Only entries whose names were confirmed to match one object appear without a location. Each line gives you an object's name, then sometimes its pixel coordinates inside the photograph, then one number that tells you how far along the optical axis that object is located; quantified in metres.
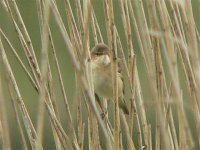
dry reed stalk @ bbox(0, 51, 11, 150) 4.97
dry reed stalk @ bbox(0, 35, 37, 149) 5.36
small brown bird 7.58
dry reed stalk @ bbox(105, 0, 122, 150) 5.22
